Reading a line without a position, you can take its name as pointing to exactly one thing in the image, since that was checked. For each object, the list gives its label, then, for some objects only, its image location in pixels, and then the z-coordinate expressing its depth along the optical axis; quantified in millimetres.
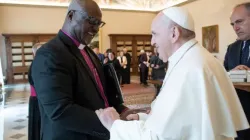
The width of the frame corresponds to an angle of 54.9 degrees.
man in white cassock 1129
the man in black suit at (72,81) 1301
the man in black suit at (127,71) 12167
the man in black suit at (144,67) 11953
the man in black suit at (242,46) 2537
